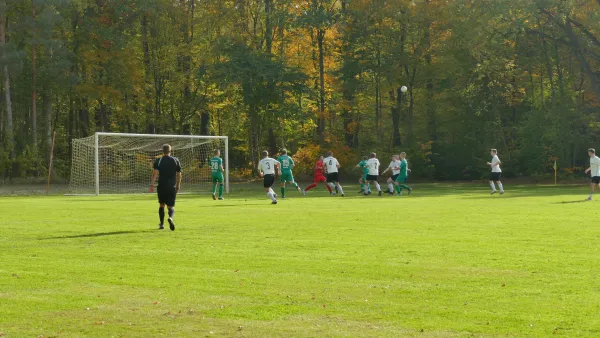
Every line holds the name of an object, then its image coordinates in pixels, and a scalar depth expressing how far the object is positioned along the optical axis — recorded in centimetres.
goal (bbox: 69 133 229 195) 4512
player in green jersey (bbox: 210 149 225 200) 3391
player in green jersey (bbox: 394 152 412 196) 3825
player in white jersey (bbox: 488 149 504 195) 3756
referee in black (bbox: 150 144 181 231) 1912
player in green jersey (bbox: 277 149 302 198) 3441
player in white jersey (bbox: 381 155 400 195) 3875
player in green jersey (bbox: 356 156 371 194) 3834
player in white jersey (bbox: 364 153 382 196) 3812
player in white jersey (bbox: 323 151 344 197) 3747
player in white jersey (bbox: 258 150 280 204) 3170
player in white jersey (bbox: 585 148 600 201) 3228
